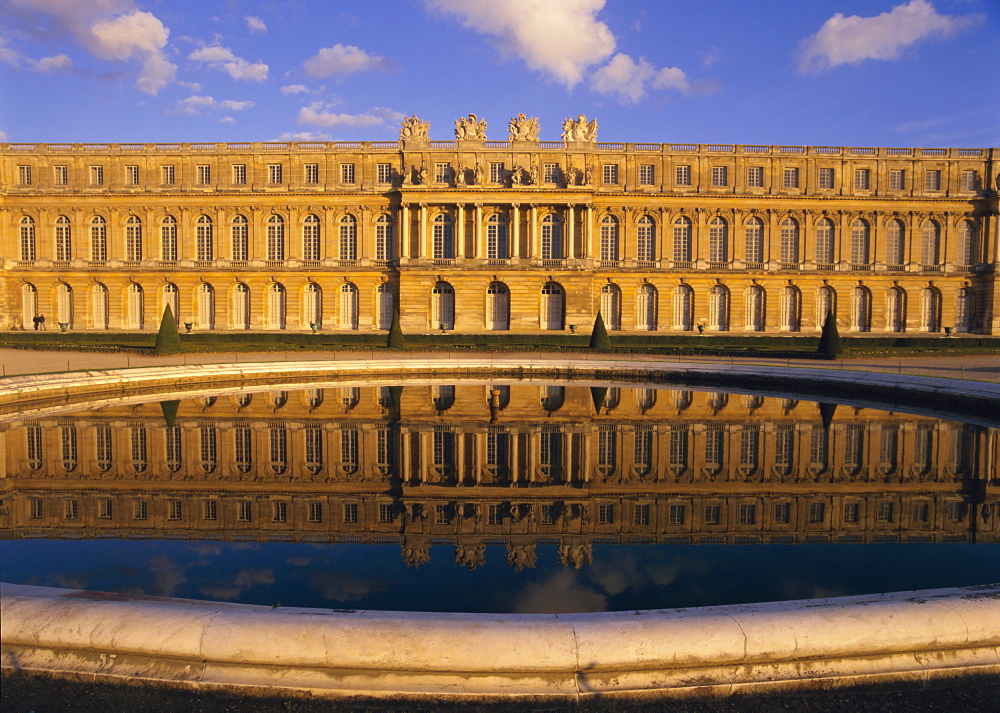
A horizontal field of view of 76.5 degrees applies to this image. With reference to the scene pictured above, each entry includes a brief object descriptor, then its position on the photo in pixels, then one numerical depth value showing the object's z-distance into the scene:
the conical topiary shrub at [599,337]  31.72
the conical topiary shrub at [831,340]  28.78
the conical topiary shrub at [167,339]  28.56
